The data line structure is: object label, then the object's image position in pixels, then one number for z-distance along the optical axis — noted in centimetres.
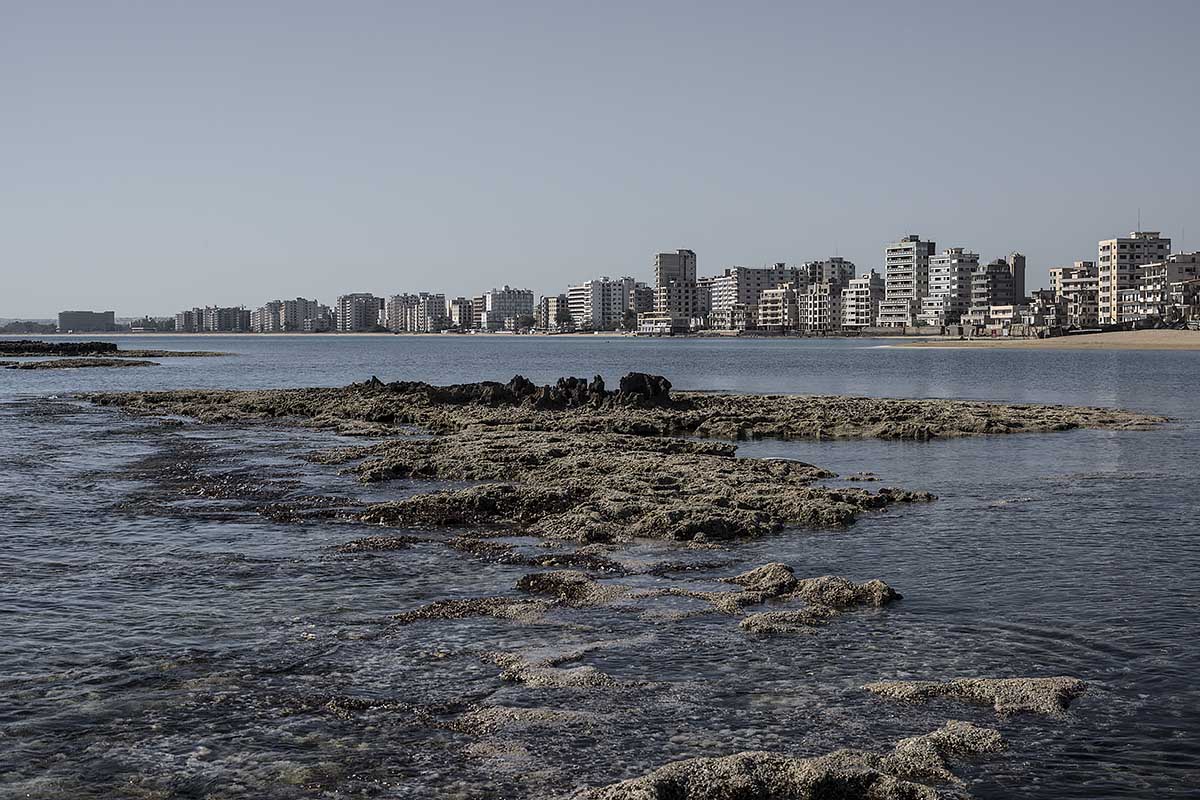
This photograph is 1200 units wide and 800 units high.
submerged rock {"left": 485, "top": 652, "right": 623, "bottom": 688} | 1218
